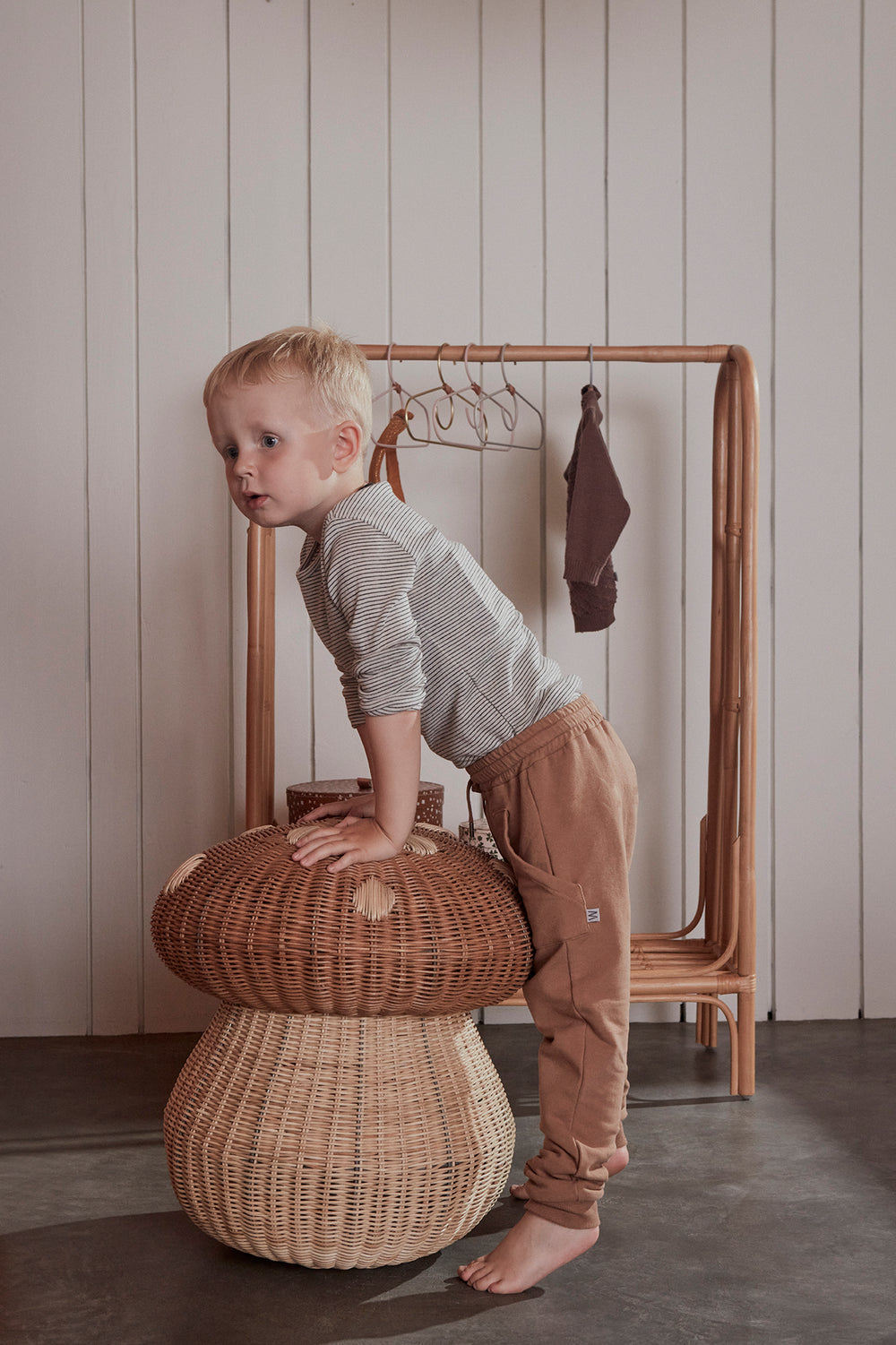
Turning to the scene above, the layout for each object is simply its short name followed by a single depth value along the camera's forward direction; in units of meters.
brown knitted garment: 2.20
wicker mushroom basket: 1.24
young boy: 1.32
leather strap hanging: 2.22
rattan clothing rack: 2.07
